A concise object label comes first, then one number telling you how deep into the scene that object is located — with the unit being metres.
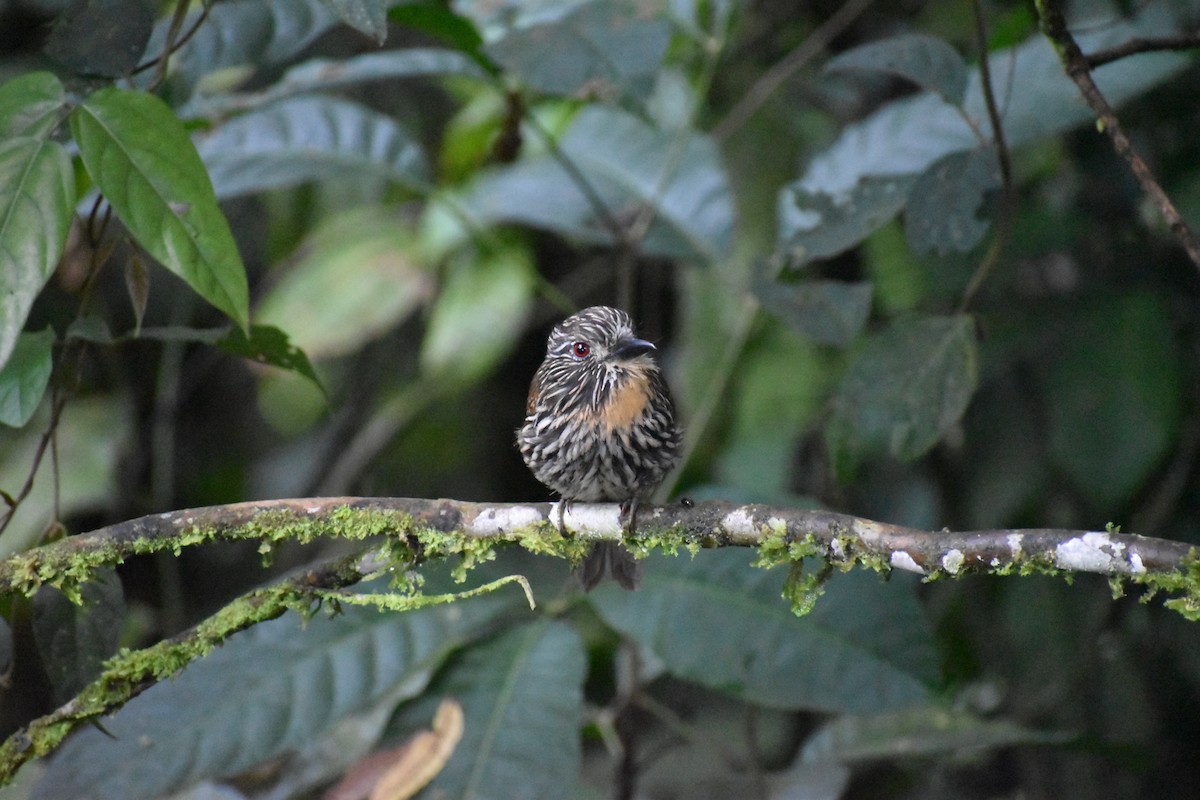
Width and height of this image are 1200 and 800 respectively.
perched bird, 5.39
